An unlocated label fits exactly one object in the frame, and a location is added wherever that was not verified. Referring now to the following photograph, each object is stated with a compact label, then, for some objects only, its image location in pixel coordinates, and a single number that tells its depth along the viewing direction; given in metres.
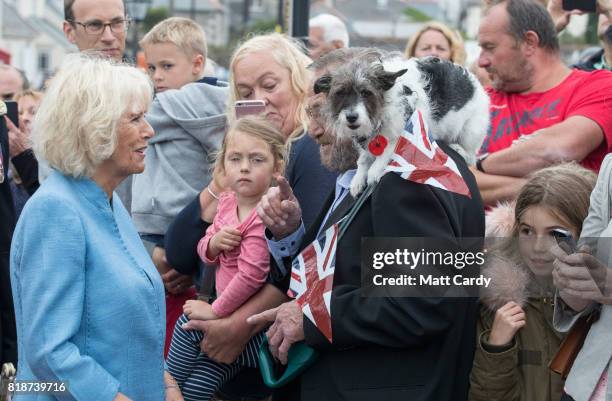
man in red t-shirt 4.50
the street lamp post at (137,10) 17.11
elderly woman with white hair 3.36
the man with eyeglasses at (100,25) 5.80
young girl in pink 4.28
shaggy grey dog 3.45
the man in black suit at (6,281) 5.31
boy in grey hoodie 5.04
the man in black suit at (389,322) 3.36
